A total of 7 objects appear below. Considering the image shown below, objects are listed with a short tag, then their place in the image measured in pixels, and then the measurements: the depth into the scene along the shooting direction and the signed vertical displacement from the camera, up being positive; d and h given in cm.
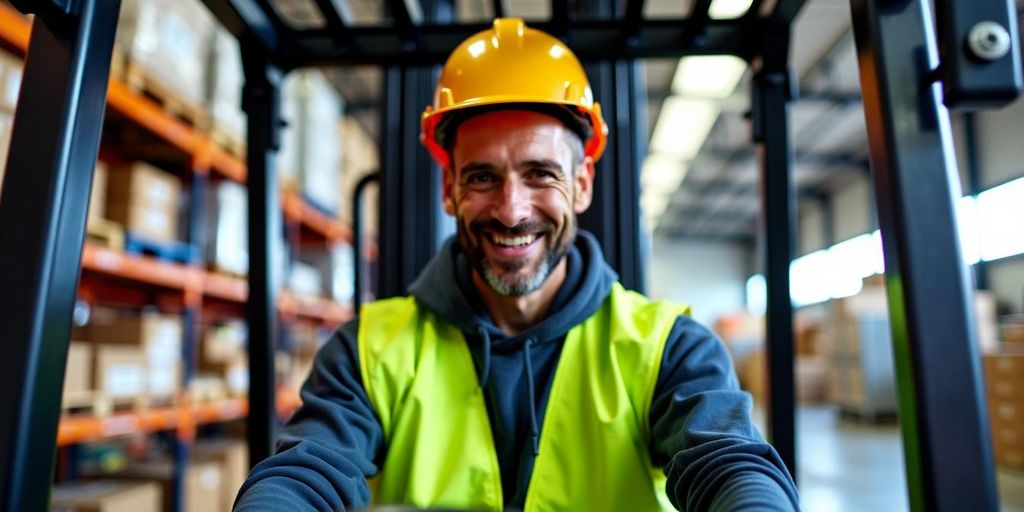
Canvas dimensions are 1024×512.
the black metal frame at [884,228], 91 +20
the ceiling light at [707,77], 868 +384
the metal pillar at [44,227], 98 +20
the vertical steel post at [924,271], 90 +14
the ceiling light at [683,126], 1076 +404
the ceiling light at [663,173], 1398 +415
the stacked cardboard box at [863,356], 979 +24
